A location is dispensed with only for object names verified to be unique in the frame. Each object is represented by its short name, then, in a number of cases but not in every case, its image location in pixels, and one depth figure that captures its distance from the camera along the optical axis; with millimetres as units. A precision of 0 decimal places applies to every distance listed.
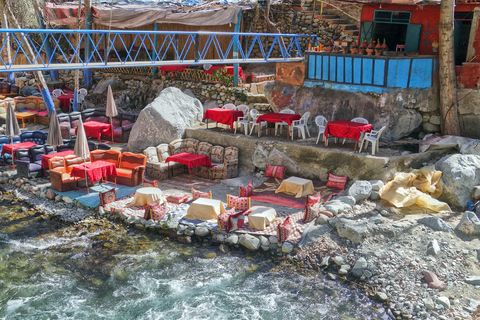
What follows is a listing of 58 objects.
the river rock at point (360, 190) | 12227
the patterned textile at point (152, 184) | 12891
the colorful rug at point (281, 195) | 12531
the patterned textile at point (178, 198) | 12570
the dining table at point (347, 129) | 13383
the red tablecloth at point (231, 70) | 20172
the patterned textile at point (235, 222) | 11117
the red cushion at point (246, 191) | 12750
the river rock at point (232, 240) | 10906
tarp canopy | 19234
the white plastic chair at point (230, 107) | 16516
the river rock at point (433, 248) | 10094
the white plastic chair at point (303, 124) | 14898
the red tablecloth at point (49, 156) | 13773
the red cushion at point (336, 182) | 13133
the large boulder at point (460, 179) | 12227
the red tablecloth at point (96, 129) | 16891
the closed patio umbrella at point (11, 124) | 13859
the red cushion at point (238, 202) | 12078
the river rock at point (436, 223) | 10820
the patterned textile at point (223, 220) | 11164
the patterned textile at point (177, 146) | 15250
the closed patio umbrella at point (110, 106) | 16094
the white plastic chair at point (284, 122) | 15519
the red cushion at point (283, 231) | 10664
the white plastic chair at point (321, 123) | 14375
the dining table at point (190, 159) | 13859
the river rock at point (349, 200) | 12006
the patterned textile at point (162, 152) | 14883
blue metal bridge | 11219
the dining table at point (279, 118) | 14664
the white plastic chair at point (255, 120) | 15484
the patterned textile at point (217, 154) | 15031
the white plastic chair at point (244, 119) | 15344
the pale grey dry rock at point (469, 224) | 10672
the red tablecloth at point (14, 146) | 14633
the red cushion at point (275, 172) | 14047
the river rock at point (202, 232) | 11273
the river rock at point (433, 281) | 9312
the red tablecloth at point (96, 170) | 12750
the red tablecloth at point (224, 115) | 15508
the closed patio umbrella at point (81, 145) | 12445
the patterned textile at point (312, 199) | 11797
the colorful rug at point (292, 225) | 10933
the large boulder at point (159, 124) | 15453
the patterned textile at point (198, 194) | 12562
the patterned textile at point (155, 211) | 11648
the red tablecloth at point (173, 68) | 21311
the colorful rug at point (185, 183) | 13727
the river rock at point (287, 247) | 10586
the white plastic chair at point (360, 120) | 14266
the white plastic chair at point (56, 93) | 22352
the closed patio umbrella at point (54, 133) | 12828
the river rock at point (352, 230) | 10633
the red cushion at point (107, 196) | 12336
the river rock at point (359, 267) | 9873
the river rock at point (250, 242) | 10742
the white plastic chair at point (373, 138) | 13250
